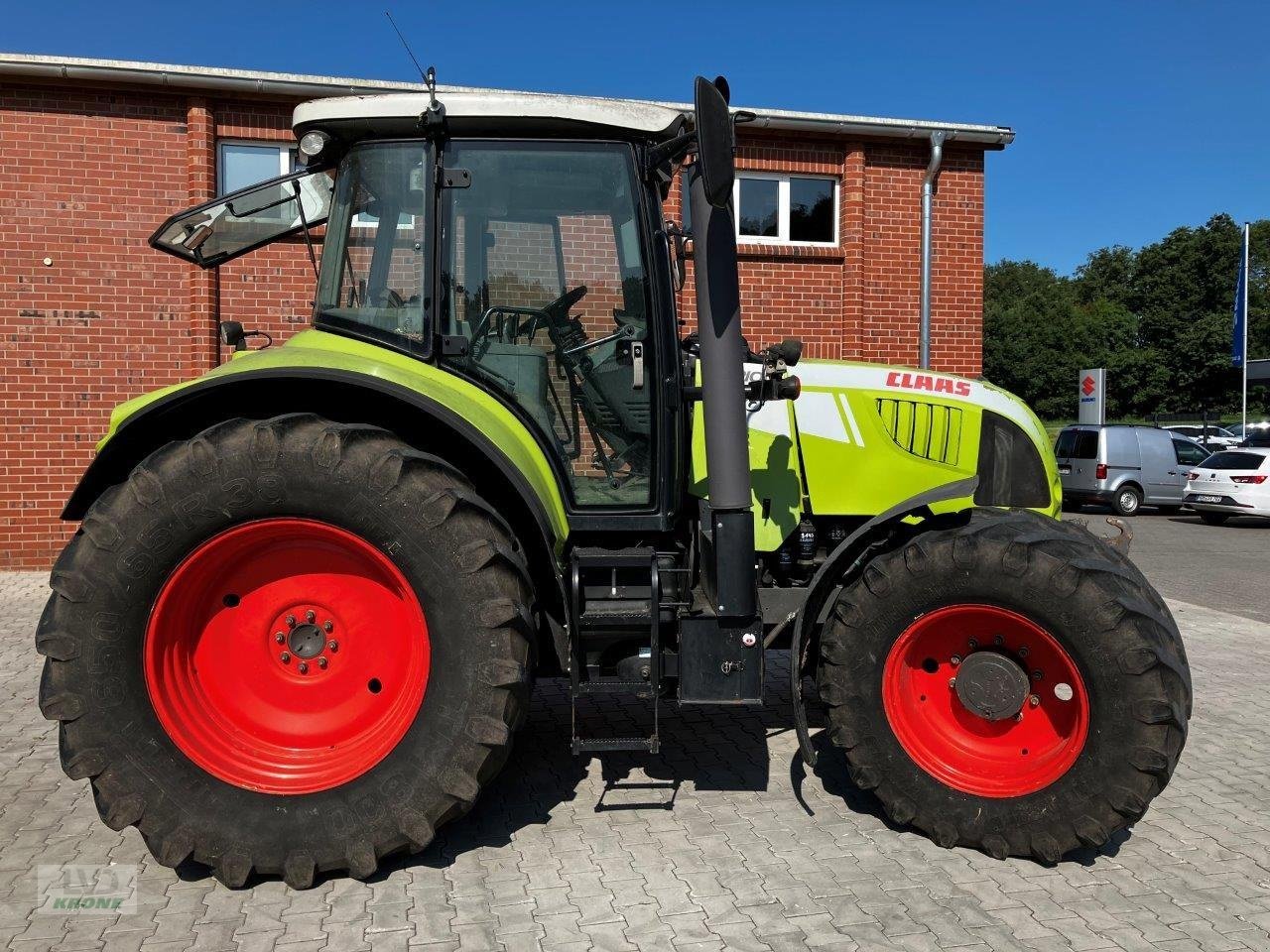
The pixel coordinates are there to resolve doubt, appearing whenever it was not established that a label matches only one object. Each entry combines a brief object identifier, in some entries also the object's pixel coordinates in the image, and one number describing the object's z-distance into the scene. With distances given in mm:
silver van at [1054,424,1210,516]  17156
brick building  9023
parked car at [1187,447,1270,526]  15312
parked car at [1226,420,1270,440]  22094
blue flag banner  27284
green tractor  3162
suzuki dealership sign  18953
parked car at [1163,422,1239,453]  26723
